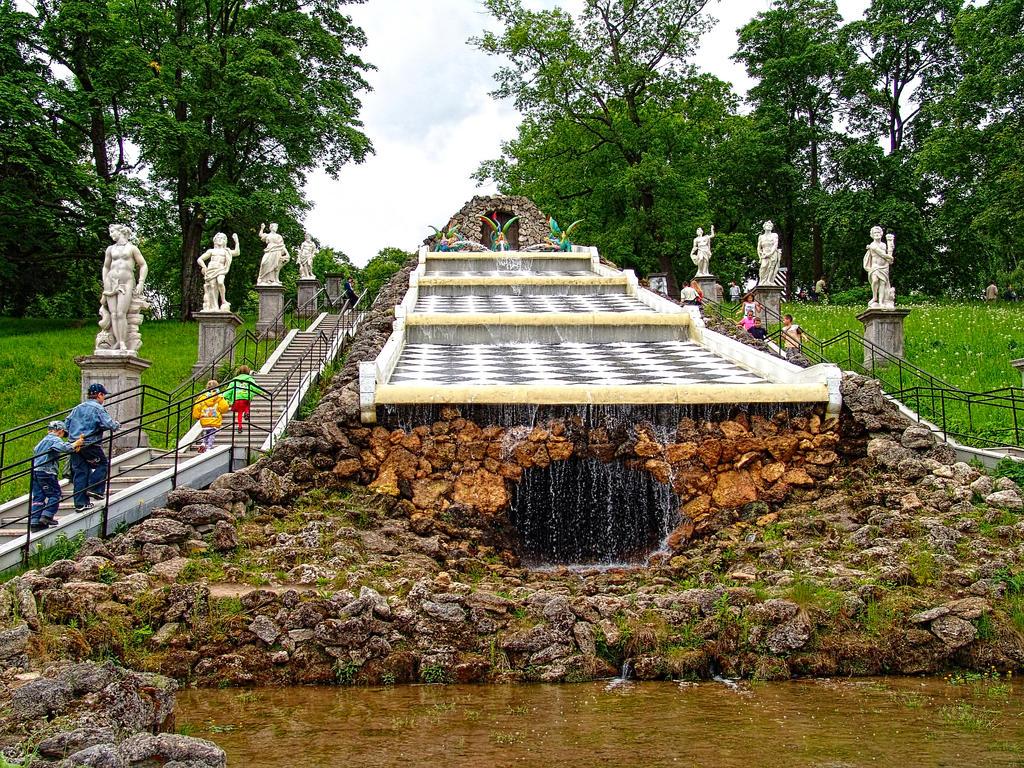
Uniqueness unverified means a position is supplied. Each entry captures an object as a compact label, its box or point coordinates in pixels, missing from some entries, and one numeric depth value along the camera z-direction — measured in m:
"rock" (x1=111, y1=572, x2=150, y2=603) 7.01
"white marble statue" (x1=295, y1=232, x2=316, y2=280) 24.25
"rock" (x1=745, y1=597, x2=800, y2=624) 7.05
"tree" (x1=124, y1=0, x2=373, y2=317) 25.14
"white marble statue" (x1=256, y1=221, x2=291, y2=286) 20.97
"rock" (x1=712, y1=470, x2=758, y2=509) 10.39
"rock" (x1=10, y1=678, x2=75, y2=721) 4.97
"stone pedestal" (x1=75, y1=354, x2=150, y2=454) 12.38
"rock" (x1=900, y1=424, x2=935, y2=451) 10.57
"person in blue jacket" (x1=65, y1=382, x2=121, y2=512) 8.84
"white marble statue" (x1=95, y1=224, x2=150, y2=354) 12.68
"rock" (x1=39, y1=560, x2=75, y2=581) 7.26
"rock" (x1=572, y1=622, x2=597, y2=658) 6.84
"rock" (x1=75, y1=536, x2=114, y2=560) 7.75
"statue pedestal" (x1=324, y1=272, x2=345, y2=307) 25.65
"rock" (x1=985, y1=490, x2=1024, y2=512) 9.19
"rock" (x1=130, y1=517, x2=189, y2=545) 8.11
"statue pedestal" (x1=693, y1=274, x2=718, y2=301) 24.44
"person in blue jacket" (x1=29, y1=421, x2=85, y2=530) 8.30
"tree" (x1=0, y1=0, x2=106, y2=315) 22.38
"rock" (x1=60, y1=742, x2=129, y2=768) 4.28
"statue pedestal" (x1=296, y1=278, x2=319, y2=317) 22.58
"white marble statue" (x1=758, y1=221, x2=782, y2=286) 21.89
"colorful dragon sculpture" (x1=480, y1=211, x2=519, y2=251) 30.23
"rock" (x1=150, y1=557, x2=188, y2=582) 7.55
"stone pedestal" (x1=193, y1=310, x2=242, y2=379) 17.34
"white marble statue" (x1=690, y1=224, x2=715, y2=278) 24.47
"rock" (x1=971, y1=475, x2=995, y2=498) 9.48
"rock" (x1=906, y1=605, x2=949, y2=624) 7.00
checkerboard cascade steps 10.67
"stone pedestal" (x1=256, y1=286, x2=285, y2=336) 20.56
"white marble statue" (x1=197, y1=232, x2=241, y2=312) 17.58
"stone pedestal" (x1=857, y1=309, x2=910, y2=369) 16.70
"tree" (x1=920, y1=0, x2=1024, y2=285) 23.95
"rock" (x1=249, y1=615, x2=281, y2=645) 6.78
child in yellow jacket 10.88
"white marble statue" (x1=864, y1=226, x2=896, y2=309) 16.95
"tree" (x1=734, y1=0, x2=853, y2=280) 34.28
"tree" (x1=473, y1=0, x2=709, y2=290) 31.38
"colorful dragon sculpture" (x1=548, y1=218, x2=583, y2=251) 29.06
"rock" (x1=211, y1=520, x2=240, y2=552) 8.37
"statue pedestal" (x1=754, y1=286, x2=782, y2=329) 21.47
